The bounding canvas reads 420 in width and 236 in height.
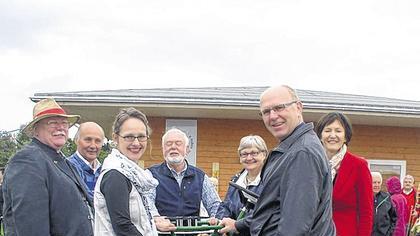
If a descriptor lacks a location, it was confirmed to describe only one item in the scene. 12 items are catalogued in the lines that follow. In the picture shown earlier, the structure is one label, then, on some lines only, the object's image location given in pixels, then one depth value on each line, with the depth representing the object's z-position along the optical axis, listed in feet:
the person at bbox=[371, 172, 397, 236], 25.79
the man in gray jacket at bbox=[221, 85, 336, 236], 10.30
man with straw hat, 11.72
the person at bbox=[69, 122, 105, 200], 18.09
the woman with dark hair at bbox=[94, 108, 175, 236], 12.04
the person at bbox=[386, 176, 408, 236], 28.35
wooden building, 33.04
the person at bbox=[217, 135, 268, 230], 16.12
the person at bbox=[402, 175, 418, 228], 32.48
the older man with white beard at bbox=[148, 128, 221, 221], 16.33
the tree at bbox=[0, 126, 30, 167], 99.19
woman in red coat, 15.75
